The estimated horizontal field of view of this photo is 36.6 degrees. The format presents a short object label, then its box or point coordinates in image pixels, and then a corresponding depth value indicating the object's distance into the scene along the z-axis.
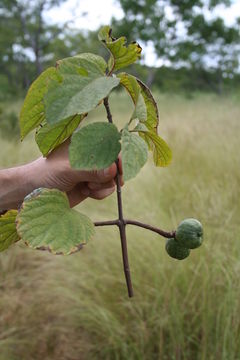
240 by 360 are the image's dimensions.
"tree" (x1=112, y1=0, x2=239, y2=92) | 10.58
